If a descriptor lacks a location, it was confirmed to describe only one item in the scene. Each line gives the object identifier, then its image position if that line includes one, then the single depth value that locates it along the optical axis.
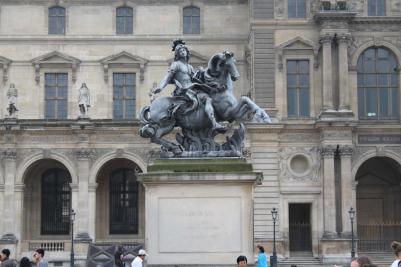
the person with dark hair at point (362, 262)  11.06
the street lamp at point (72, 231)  43.30
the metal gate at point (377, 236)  47.75
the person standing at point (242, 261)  13.74
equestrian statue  17.94
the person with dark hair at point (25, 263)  15.09
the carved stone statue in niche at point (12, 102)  47.97
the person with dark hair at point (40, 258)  15.79
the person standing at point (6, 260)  15.33
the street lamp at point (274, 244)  40.03
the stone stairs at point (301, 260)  45.69
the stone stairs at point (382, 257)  44.33
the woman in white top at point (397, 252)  12.89
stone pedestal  17.23
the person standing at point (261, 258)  26.20
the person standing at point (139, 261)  20.34
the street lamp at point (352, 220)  41.95
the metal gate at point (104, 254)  41.12
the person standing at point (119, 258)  35.36
